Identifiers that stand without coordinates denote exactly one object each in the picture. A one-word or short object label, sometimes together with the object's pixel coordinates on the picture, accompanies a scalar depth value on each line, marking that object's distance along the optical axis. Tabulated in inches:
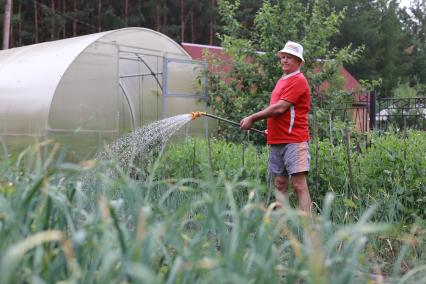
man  156.6
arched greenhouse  305.0
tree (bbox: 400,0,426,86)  1535.9
